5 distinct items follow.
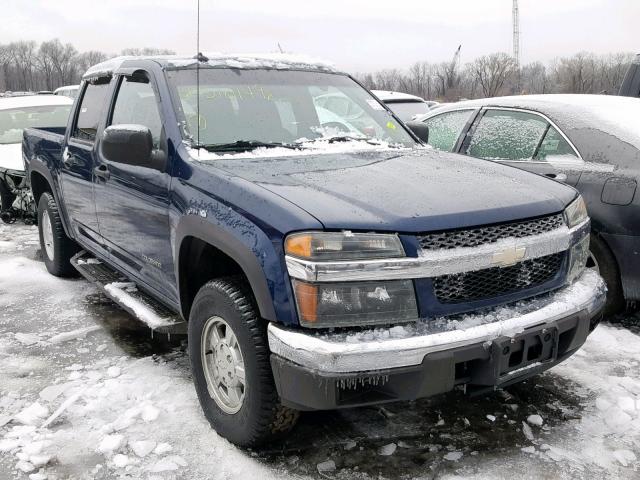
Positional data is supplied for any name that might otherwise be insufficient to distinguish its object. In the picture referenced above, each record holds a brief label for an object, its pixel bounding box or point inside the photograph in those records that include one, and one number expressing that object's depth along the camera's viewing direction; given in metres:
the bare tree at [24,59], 105.37
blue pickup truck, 2.45
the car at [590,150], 4.10
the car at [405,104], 11.78
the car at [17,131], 8.12
